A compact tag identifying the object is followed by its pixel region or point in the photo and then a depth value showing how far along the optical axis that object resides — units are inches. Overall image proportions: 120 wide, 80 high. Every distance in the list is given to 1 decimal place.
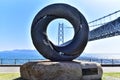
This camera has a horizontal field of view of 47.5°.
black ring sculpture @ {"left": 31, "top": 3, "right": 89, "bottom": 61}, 205.5
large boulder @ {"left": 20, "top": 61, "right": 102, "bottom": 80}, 184.1
